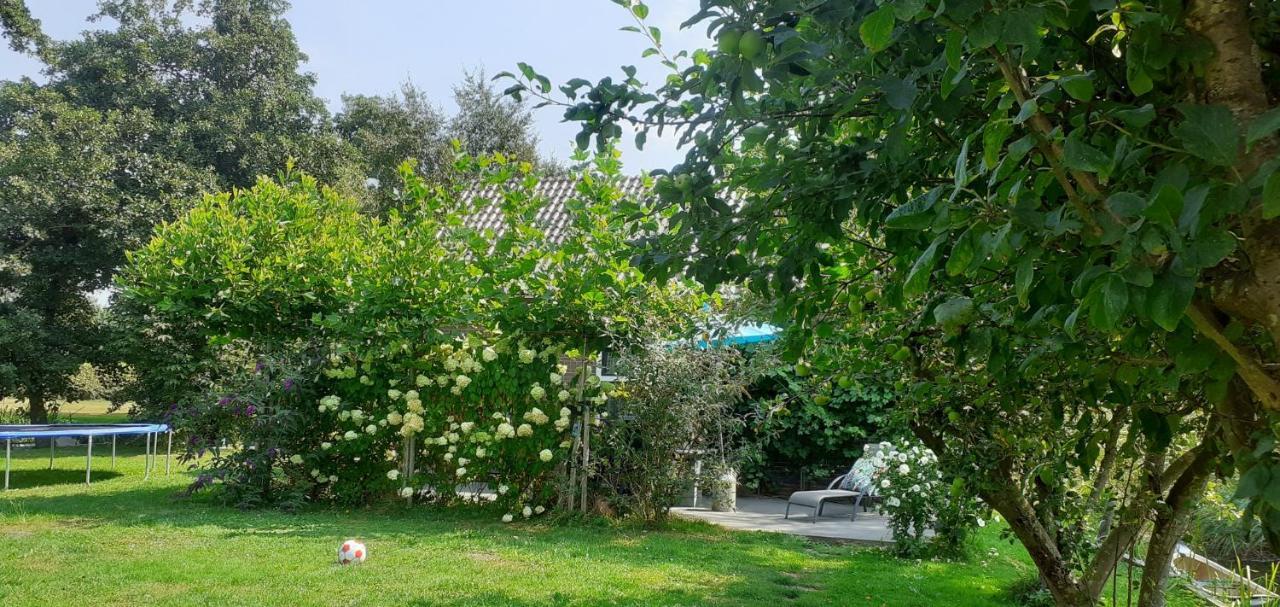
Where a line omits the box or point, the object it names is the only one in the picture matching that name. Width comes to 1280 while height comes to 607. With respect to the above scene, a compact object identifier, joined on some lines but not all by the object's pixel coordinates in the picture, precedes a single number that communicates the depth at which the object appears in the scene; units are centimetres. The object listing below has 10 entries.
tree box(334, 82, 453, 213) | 2377
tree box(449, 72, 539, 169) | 2359
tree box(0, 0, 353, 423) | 1772
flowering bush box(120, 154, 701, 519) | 758
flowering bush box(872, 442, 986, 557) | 675
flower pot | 809
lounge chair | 877
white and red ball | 557
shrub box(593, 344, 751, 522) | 770
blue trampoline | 970
